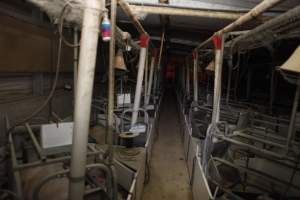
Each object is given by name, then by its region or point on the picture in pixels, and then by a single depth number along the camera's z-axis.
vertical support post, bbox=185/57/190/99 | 6.74
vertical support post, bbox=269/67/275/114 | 4.34
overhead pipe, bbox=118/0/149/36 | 1.73
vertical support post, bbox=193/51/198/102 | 5.14
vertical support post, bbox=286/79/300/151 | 2.14
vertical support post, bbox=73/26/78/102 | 1.69
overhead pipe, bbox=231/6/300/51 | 1.50
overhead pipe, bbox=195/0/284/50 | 1.43
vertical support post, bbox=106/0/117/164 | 1.35
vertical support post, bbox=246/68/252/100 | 6.04
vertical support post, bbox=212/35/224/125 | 2.77
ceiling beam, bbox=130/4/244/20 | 2.43
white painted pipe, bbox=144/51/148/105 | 4.55
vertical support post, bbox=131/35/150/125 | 3.30
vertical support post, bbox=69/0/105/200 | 1.13
